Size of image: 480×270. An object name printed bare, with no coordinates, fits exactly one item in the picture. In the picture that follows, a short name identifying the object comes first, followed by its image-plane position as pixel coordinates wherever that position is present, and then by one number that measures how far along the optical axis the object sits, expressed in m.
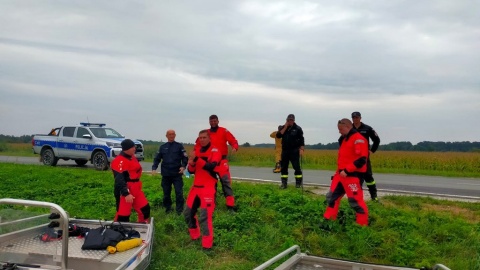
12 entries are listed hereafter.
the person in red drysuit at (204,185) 7.00
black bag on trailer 5.74
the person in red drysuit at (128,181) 7.28
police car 17.55
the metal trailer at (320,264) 4.73
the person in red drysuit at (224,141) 9.05
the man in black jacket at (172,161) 8.56
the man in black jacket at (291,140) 11.14
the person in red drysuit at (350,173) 7.40
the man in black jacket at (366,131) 9.22
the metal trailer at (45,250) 4.80
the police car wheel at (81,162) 19.95
